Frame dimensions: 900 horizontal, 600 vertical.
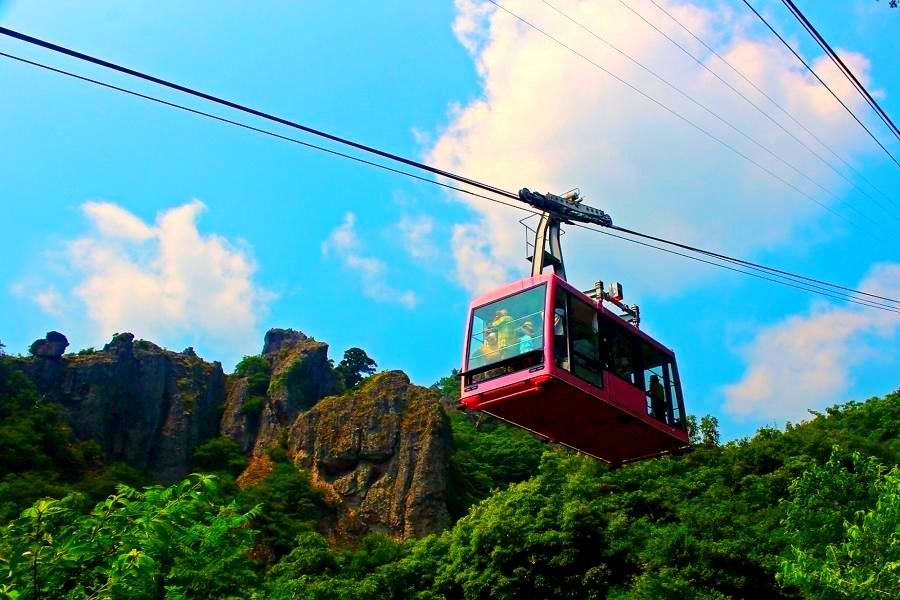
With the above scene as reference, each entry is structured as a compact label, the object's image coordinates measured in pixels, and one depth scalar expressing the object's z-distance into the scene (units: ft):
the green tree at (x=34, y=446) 165.37
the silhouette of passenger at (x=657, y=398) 50.44
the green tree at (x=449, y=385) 338.54
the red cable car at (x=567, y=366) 43.70
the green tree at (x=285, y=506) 159.22
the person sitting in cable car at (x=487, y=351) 45.27
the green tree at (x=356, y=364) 298.25
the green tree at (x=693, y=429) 124.77
